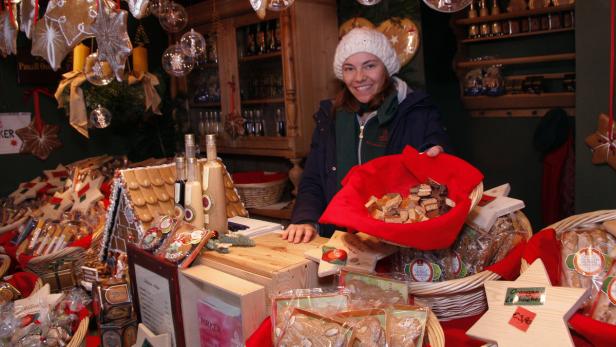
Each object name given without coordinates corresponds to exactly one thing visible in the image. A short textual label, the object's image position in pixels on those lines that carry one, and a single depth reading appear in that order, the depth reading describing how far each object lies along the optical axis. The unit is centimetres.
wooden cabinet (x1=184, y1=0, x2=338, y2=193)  346
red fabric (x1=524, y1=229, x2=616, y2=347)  93
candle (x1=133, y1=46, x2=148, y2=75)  310
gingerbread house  172
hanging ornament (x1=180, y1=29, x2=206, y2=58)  228
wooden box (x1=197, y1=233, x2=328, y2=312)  124
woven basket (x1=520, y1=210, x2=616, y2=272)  124
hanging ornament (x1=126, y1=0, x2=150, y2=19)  168
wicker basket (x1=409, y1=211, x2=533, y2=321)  114
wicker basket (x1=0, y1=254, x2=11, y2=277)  207
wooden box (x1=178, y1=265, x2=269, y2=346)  118
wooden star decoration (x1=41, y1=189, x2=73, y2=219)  243
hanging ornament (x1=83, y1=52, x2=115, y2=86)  212
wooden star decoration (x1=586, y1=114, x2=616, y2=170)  256
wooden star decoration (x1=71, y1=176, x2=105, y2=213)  242
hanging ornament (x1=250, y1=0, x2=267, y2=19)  162
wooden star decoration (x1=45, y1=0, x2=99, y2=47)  184
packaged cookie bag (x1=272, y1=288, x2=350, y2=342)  106
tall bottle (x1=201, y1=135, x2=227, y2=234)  155
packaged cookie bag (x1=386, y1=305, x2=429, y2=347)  99
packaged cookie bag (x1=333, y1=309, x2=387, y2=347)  97
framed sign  137
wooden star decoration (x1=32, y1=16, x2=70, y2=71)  191
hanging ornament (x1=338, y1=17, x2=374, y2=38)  344
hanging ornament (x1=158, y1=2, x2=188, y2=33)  237
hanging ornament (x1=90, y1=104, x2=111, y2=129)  278
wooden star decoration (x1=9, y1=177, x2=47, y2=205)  316
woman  211
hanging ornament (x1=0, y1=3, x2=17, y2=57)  228
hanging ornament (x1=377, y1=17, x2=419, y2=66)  328
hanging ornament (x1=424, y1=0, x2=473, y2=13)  132
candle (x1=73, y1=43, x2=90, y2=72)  255
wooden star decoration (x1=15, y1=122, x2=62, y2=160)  387
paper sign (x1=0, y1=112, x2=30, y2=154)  380
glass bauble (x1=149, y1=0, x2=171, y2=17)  237
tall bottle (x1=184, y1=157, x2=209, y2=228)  155
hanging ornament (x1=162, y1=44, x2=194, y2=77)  228
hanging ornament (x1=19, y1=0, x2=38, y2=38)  205
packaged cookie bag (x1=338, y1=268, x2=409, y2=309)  108
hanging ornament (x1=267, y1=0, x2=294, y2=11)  165
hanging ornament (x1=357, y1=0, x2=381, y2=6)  152
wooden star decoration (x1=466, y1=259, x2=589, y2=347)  93
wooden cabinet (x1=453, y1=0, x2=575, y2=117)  368
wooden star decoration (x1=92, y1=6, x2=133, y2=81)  182
